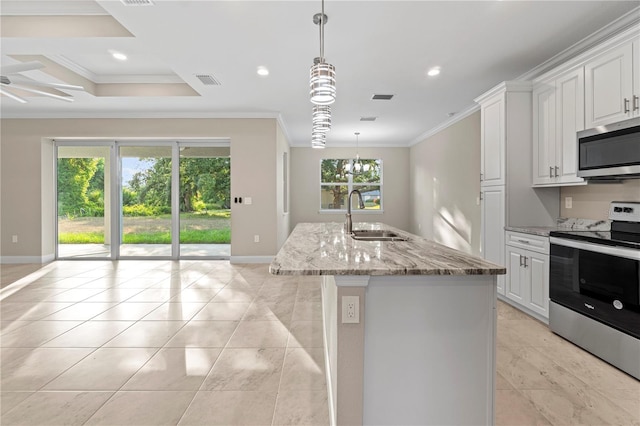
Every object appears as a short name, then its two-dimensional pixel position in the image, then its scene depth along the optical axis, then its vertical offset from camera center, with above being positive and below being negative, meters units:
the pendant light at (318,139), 3.09 +0.71
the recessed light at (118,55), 3.65 +1.90
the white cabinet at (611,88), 2.47 +1.00
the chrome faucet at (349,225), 2.77 -0.14
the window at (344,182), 8.88 +0.76
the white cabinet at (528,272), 2.97 -0.63
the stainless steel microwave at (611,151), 2.41 +0.47
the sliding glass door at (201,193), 6.18 +0.33
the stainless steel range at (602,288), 2.13 -0.60
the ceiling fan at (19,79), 2.99 +1.34
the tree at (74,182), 6.16 +0.55
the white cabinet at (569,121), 2.93 +0.84
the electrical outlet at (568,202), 3.42 +0.07
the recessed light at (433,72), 3.85 +1.69
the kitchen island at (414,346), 1.38 -0.61
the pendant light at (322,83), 1.79 +0.71
